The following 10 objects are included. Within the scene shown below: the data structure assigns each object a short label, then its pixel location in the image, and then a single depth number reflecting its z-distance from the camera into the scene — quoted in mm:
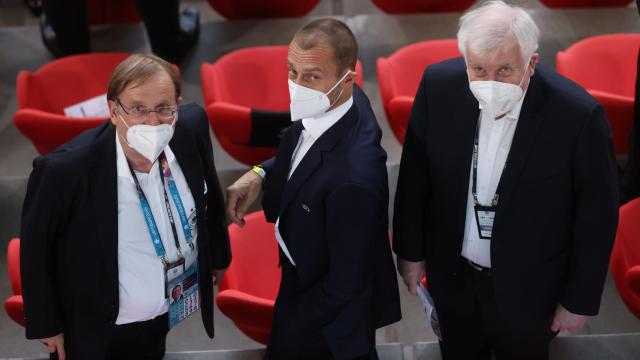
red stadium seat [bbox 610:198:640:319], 5902
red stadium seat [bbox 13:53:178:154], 7602
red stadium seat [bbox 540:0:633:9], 11023
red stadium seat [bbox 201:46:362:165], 8187
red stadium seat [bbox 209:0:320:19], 10875
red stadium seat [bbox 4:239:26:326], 5684
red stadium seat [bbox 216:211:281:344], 5746
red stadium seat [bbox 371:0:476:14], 10812
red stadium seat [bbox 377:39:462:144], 8578
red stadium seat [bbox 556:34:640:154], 8484
